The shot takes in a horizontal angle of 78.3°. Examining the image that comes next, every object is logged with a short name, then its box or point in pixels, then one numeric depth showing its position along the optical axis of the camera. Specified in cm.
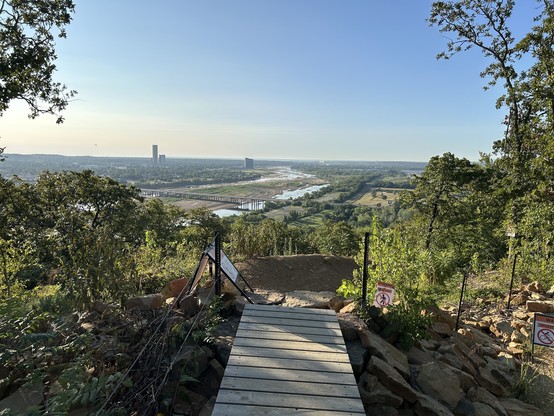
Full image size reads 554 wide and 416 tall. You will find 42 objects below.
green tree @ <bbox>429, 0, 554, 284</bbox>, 1019
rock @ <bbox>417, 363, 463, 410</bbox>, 338
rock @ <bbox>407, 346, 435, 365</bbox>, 391
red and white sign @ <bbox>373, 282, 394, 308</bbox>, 415
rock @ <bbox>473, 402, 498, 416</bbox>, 333
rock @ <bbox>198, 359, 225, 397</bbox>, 286
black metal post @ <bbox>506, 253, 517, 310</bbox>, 684
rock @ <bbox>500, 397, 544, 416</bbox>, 373
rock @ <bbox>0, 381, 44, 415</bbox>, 244
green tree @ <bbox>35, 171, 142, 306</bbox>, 432
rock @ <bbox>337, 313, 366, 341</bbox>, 374
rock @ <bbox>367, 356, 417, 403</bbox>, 310
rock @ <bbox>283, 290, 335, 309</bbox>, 472
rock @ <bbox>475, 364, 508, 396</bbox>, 408
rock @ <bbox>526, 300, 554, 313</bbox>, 633
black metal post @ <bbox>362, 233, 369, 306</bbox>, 421
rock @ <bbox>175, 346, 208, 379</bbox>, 289
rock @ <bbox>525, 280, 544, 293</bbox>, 746
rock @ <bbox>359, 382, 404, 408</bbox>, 296
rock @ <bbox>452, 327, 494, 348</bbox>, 508
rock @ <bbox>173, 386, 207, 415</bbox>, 259
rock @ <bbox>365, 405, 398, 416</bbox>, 290
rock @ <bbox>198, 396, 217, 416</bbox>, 255
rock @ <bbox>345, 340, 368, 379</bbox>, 329
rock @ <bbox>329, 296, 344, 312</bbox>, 461
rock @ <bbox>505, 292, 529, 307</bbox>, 710
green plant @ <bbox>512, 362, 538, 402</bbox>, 416
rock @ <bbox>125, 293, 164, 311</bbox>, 374
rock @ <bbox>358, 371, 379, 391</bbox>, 308
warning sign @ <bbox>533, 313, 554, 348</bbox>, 445
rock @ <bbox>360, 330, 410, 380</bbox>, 346
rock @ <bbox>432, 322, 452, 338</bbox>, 480
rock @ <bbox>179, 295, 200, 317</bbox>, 381
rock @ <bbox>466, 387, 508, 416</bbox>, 356
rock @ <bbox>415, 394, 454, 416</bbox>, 303
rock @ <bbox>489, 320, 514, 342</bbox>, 593
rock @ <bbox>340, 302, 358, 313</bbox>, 431
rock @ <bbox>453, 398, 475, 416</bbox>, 333
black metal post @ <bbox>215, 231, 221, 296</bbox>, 409
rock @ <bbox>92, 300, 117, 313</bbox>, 373
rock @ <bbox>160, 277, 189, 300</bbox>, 447
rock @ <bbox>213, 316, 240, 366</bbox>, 322
